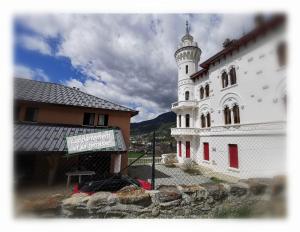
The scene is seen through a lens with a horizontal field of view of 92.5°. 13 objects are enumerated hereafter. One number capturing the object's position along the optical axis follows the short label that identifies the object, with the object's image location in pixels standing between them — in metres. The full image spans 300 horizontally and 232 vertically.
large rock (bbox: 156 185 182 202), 3.18
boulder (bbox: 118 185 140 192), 3.40
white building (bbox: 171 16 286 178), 5.55
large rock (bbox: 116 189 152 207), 3.05
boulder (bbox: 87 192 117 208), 2.97
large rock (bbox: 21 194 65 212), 2.79
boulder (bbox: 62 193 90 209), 2.89
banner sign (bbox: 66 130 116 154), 6.58
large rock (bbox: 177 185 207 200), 3.30
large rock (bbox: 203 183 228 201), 3.34
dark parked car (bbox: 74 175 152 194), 5.15
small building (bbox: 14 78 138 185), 6.91
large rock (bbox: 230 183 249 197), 3.39
